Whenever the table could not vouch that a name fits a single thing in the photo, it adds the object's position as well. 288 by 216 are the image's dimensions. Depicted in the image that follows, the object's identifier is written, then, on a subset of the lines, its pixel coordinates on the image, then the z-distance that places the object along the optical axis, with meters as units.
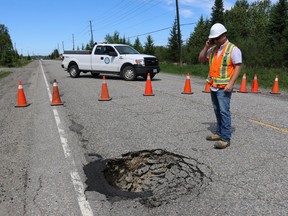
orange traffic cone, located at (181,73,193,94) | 10.98
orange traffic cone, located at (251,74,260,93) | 12.00
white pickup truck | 15.83
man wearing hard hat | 4.46
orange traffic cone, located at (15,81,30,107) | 9.10
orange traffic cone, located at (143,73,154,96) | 10.59
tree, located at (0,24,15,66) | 56.44
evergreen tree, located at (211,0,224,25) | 64.12
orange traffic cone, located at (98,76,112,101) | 9.70
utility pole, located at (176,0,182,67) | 30.08
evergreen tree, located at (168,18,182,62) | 66.12
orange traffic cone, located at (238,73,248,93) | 11.73
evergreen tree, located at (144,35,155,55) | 66.25
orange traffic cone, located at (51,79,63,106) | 9.00
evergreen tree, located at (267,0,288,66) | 41.59
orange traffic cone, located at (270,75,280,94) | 11.74
